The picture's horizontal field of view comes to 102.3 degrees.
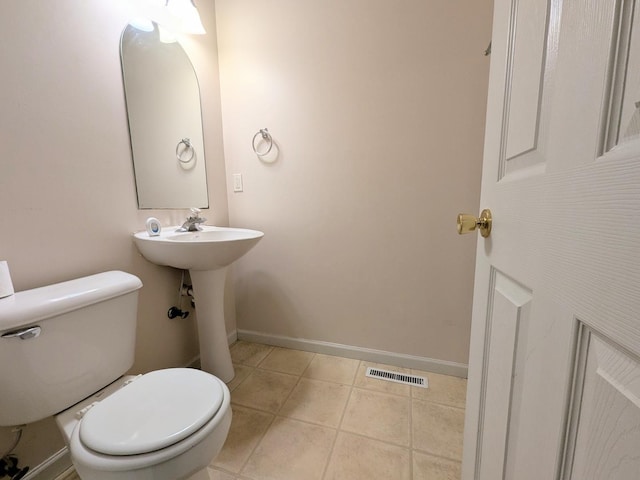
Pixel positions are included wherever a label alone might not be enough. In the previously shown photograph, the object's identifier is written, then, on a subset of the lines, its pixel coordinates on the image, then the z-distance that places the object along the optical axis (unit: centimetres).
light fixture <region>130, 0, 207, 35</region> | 118
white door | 25
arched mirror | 116
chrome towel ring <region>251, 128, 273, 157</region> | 157
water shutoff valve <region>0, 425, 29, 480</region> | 79
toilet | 60
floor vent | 142
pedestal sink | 109
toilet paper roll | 71
